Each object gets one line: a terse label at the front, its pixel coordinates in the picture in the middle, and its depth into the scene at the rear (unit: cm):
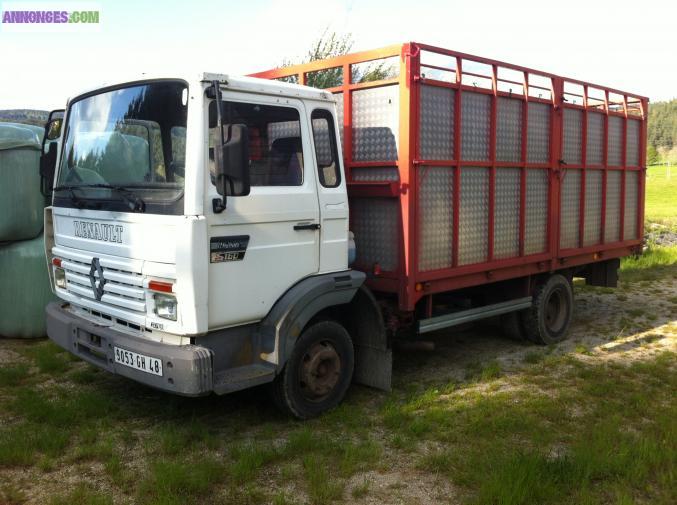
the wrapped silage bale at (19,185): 702
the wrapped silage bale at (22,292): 718
